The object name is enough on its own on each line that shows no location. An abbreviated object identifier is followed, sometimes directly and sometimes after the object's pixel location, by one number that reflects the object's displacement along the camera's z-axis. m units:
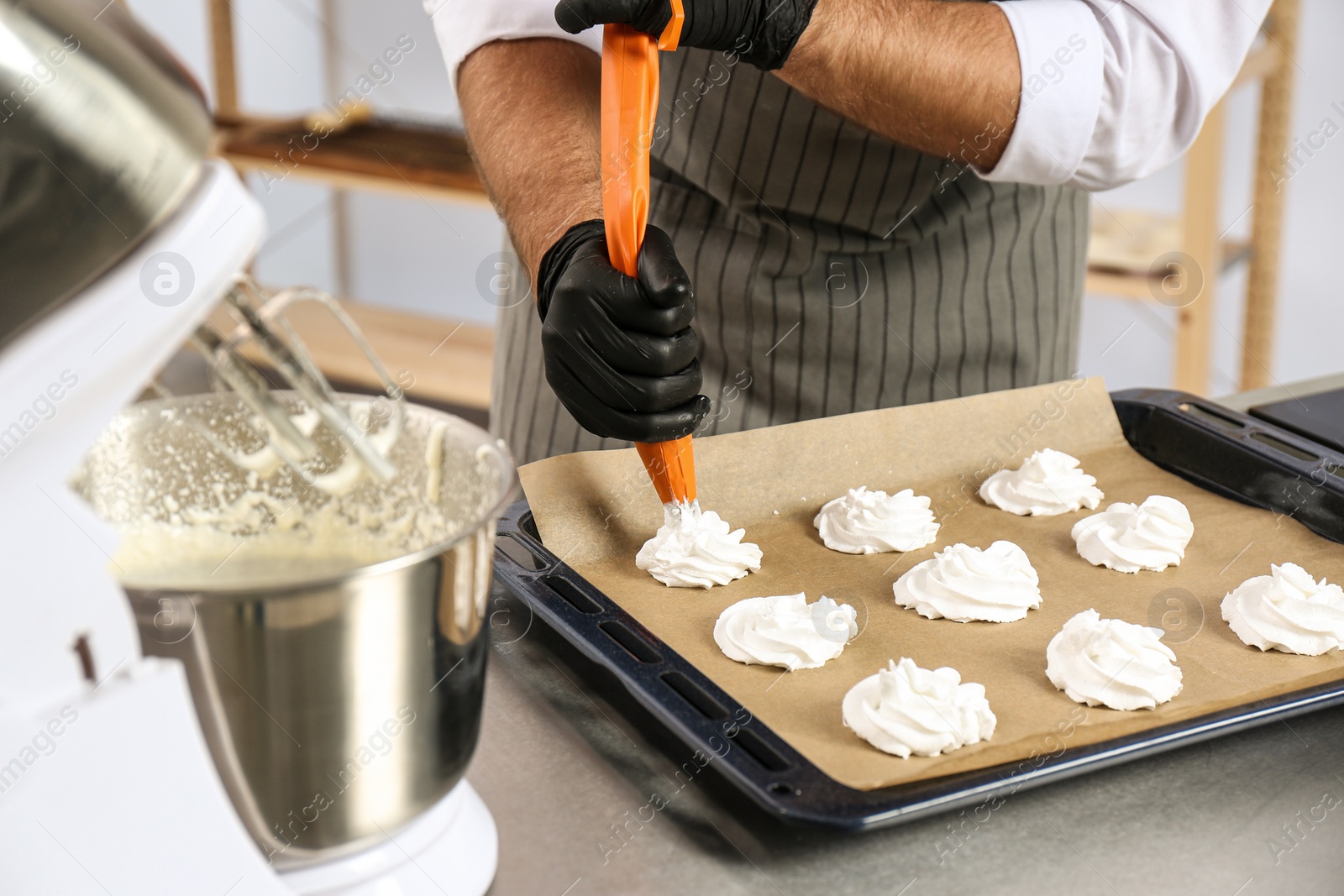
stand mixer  0.51
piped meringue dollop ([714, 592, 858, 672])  1.00
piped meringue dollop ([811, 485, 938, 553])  1.22
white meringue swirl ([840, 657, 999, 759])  0.87
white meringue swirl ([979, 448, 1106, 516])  1.31
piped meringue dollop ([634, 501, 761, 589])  1.14
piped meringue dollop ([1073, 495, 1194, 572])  1.19
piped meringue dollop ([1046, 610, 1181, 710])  0.95
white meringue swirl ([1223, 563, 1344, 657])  1.04
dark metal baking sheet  0.79
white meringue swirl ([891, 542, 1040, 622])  1.08
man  1.20
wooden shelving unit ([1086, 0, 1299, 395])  2.59
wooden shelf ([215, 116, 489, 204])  3.26
